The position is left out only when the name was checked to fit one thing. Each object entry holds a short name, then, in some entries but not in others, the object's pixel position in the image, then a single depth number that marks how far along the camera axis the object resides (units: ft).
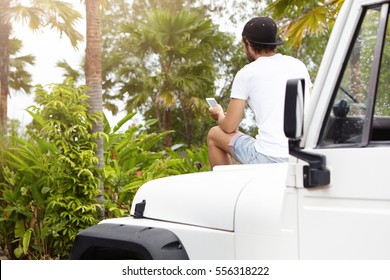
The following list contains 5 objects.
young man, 12.10
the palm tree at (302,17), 46.03
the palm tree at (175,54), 81.05
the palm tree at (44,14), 70.13
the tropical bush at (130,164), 26.30
